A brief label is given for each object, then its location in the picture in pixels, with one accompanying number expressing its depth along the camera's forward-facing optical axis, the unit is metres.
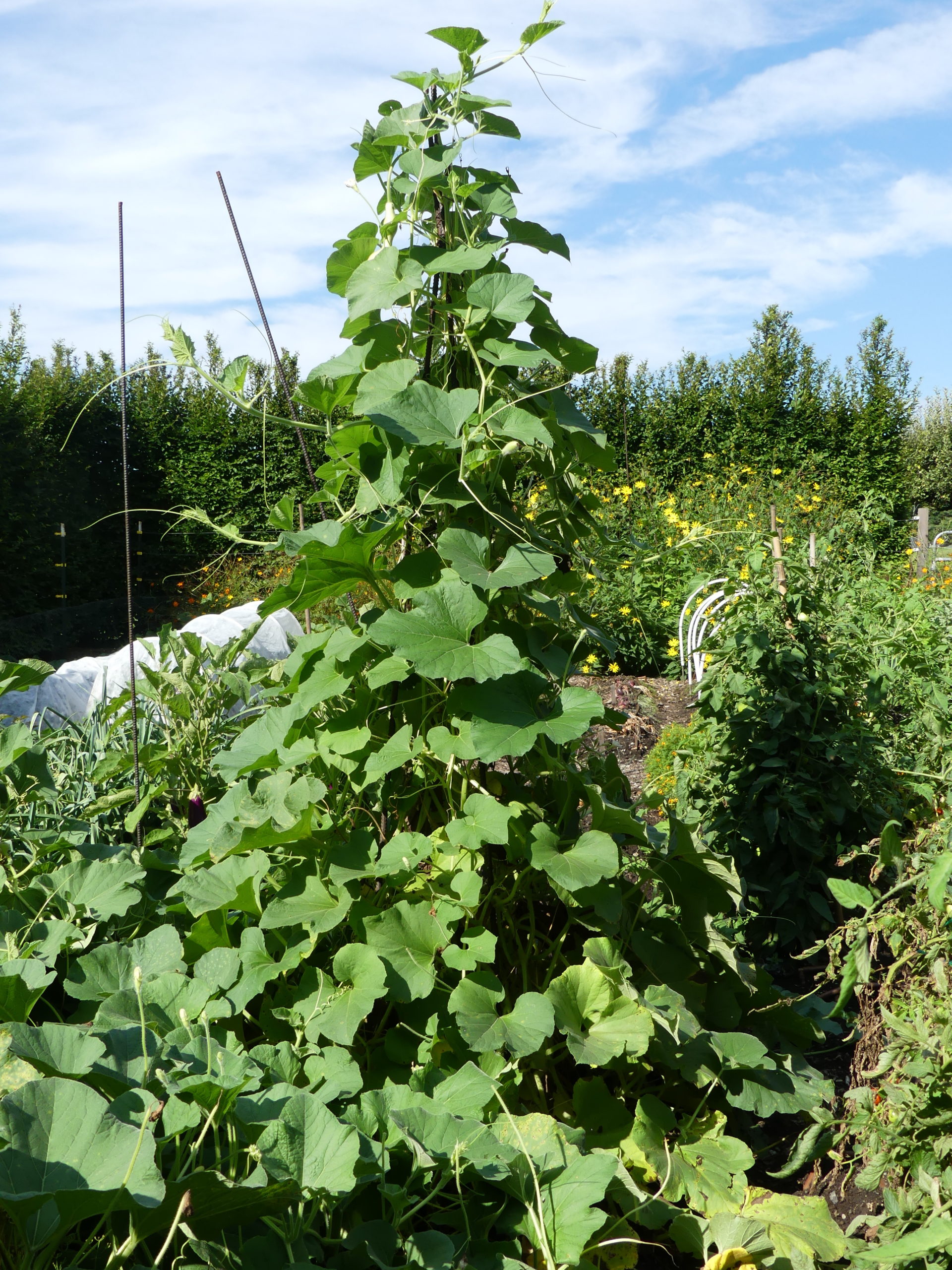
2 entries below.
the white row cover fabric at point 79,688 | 3.43
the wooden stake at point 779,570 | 2.90
